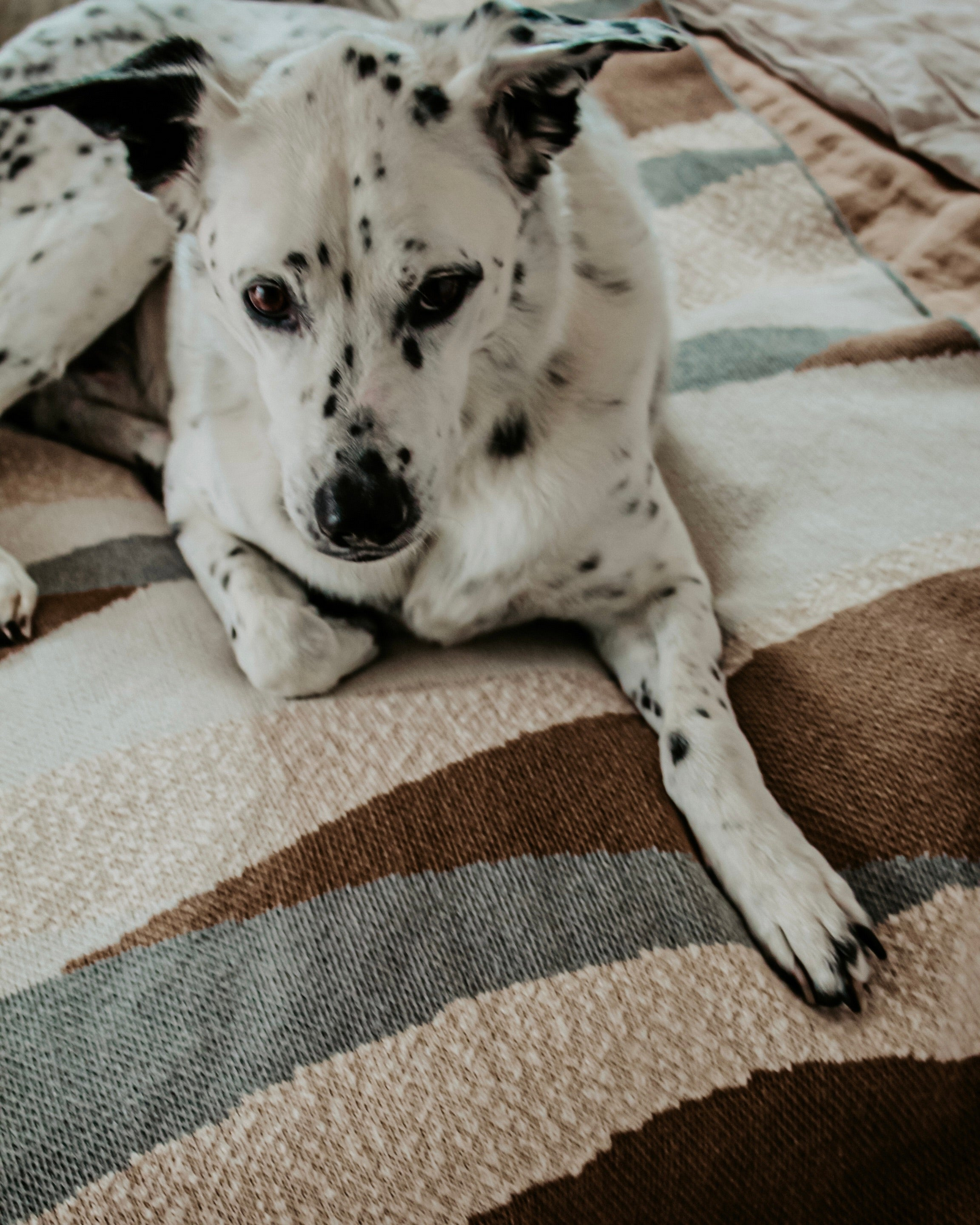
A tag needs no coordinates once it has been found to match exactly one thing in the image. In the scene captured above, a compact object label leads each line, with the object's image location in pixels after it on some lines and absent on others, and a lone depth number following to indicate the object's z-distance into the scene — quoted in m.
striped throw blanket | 0.62
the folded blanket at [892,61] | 1.09
